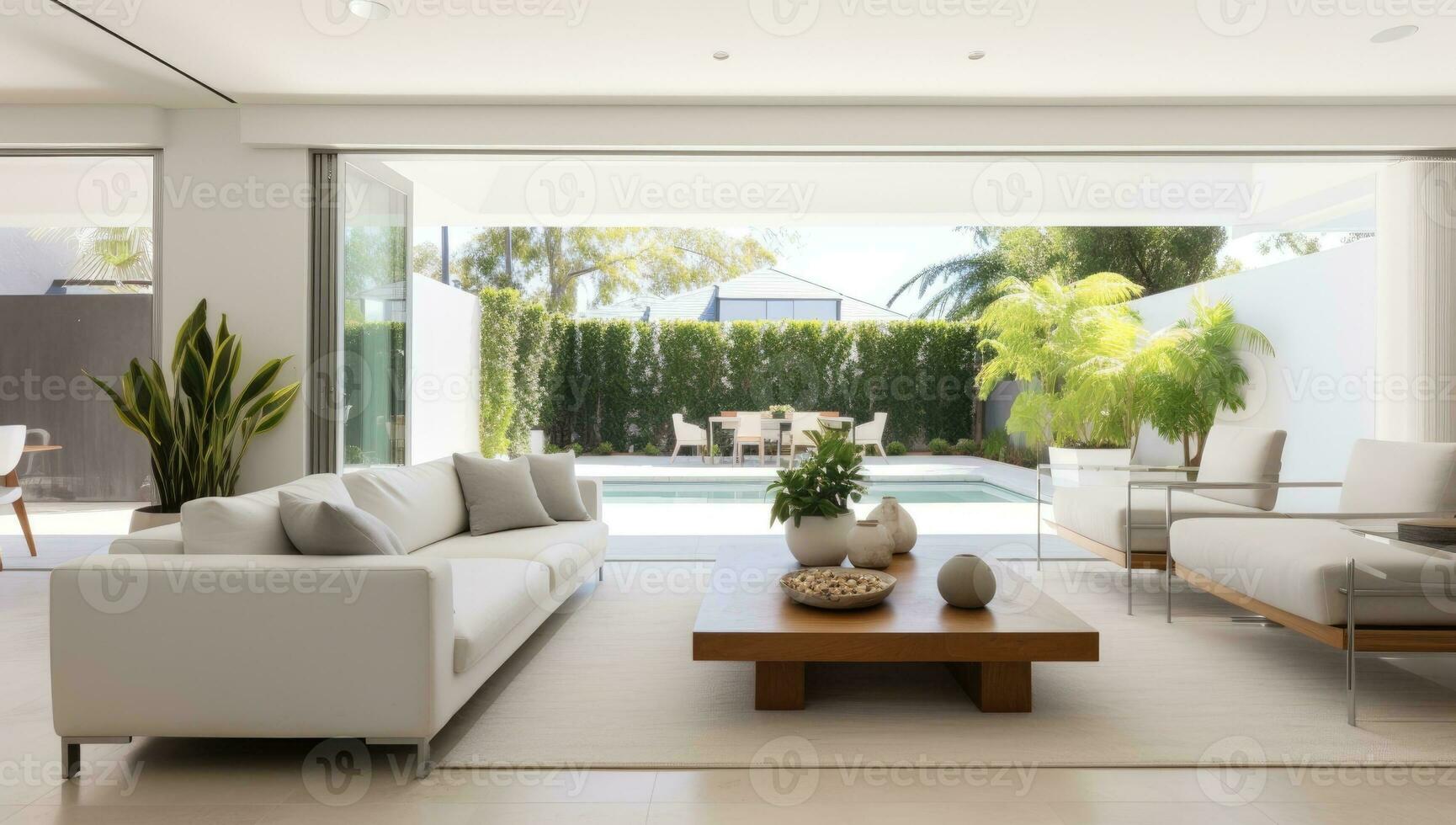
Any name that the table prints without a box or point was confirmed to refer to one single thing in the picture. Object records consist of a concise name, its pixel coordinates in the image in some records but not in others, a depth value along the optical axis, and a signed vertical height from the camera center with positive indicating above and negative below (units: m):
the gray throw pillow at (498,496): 4.21 -0.46
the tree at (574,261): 18.31 +3.07
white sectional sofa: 2.31 -0.66
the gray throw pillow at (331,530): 2.57 -0.39
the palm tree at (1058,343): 8.58 +0.68
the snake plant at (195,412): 4.77 -0.06
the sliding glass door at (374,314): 5.39 +0.58
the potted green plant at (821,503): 3.52 -0.41
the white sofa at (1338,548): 2.77 -0.51
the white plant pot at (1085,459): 7.74 -0.52
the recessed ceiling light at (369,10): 3.77 +1.74
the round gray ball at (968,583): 2.88 -0.60
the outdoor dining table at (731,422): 10.97 -0.23
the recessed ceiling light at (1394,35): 3.99 +1.74
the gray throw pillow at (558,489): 4.54 -0.45
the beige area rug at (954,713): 2.51 -1.01
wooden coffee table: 2.62 -0.71
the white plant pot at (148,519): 4.50 -0.62
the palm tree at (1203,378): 7.63 +0.25
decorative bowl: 2.86 -0.66
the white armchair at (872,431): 11.57 -0.36
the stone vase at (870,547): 3.39 -0.56
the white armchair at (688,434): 11.54 -0.41
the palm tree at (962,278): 18.34 +2.81
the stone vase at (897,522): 3.81 -0.52
